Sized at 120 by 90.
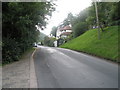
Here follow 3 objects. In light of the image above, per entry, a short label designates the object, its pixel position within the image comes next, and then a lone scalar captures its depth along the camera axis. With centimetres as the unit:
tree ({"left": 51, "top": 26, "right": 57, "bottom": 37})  7965
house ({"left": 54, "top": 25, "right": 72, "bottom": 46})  4288
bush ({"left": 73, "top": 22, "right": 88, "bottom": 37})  3469
